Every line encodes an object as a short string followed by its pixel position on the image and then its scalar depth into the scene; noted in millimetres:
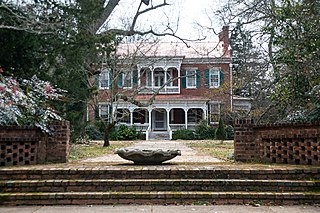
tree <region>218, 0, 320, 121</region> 7552
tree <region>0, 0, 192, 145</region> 10266
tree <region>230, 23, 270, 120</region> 11219
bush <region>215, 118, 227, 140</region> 23023
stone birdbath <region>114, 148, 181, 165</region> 6871
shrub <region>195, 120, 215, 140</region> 27359
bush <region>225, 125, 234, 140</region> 26875
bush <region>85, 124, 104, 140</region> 27031
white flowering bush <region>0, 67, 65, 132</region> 7262
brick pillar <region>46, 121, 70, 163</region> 7289
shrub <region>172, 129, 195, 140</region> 27703
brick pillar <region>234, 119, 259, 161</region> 7426
